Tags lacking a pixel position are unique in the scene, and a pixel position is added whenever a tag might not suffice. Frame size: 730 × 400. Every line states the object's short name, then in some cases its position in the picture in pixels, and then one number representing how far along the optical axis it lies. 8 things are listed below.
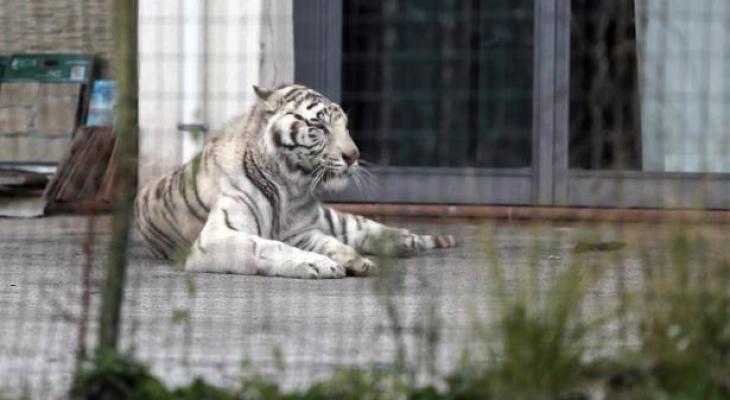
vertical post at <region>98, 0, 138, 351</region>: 8.30
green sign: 22.14
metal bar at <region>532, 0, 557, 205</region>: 13.01
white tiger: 14.24
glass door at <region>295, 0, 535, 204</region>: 11.67
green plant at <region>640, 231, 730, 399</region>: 7.79
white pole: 12.23
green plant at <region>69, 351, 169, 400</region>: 8.09
